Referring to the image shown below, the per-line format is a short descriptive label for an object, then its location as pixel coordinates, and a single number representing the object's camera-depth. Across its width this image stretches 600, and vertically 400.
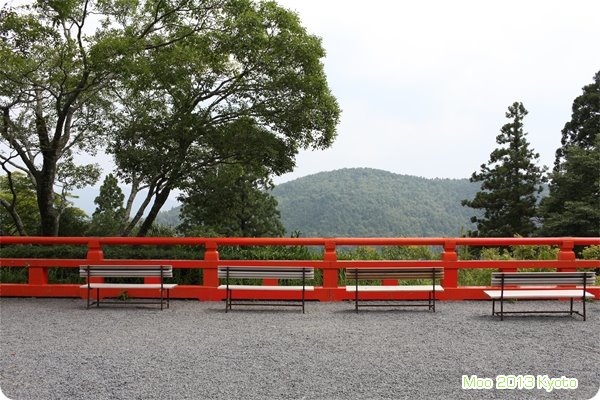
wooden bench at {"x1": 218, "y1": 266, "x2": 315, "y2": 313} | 8.84
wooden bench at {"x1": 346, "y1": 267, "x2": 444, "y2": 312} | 8.78
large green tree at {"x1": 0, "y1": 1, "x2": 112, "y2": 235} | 13.48
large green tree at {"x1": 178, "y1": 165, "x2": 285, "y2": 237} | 20.55
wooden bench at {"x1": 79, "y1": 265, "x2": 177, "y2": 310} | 9.14
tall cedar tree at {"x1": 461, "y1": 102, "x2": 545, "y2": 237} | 36.72
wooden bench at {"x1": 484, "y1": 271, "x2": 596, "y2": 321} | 8.44
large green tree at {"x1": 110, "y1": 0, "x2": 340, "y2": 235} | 14.62
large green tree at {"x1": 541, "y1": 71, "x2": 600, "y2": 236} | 28.58
